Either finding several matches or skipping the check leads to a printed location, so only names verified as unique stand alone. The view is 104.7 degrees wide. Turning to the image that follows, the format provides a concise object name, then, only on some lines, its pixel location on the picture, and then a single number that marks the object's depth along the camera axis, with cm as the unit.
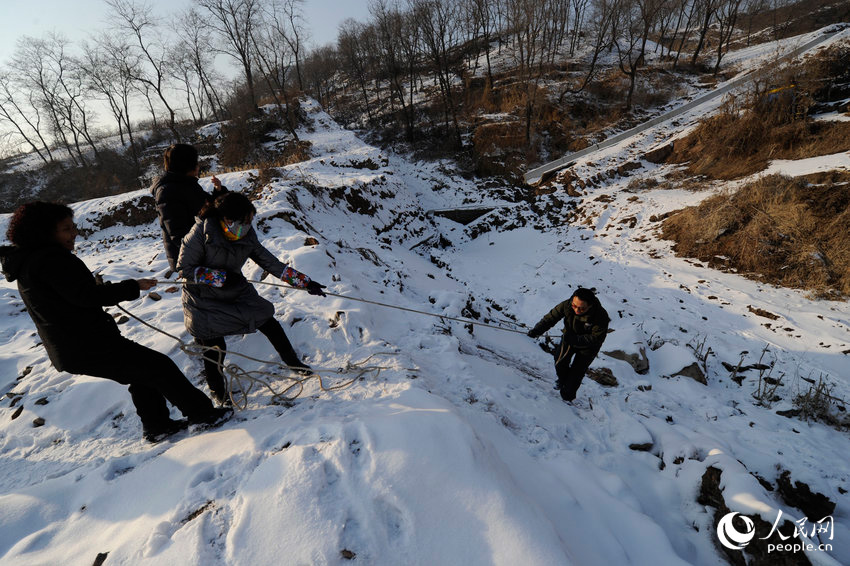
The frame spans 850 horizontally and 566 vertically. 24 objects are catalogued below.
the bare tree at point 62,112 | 2719
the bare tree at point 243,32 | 2062
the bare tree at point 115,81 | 2491
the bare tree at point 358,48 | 3536
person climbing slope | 384
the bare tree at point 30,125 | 2848
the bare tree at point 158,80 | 2384
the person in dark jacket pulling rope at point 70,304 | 210
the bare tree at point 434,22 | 2312
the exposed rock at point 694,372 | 507
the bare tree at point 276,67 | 2170
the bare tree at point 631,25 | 2263
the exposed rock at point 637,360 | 534
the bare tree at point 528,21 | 2095
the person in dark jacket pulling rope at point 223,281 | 280
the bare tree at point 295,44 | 2479
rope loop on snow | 310
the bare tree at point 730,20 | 2507
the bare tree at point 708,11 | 2422
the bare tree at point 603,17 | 2408
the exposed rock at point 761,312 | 658
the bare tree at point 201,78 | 2589
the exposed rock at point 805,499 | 285
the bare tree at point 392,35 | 2616
